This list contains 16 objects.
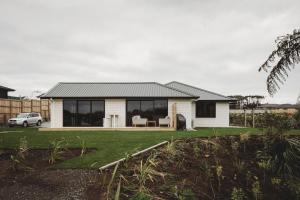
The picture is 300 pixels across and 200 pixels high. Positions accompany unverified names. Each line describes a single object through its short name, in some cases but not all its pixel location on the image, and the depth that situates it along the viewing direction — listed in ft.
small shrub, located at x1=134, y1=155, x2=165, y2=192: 23.63
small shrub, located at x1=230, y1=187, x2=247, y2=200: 24.30
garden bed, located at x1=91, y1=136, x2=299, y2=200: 23.44
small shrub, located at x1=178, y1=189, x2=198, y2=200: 23.01
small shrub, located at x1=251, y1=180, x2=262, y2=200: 25.61
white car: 98.84
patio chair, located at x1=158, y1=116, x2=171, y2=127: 76.84
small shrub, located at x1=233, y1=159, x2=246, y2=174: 31.36
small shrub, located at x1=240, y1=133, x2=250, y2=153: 39.47
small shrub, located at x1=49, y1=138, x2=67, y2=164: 30.09
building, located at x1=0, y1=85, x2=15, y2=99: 140.34
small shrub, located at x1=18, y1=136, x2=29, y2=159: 30.75
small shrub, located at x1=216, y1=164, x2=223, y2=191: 27.29
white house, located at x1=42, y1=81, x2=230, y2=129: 81.66
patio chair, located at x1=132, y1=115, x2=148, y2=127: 77.77
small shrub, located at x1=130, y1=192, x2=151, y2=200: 21.02
